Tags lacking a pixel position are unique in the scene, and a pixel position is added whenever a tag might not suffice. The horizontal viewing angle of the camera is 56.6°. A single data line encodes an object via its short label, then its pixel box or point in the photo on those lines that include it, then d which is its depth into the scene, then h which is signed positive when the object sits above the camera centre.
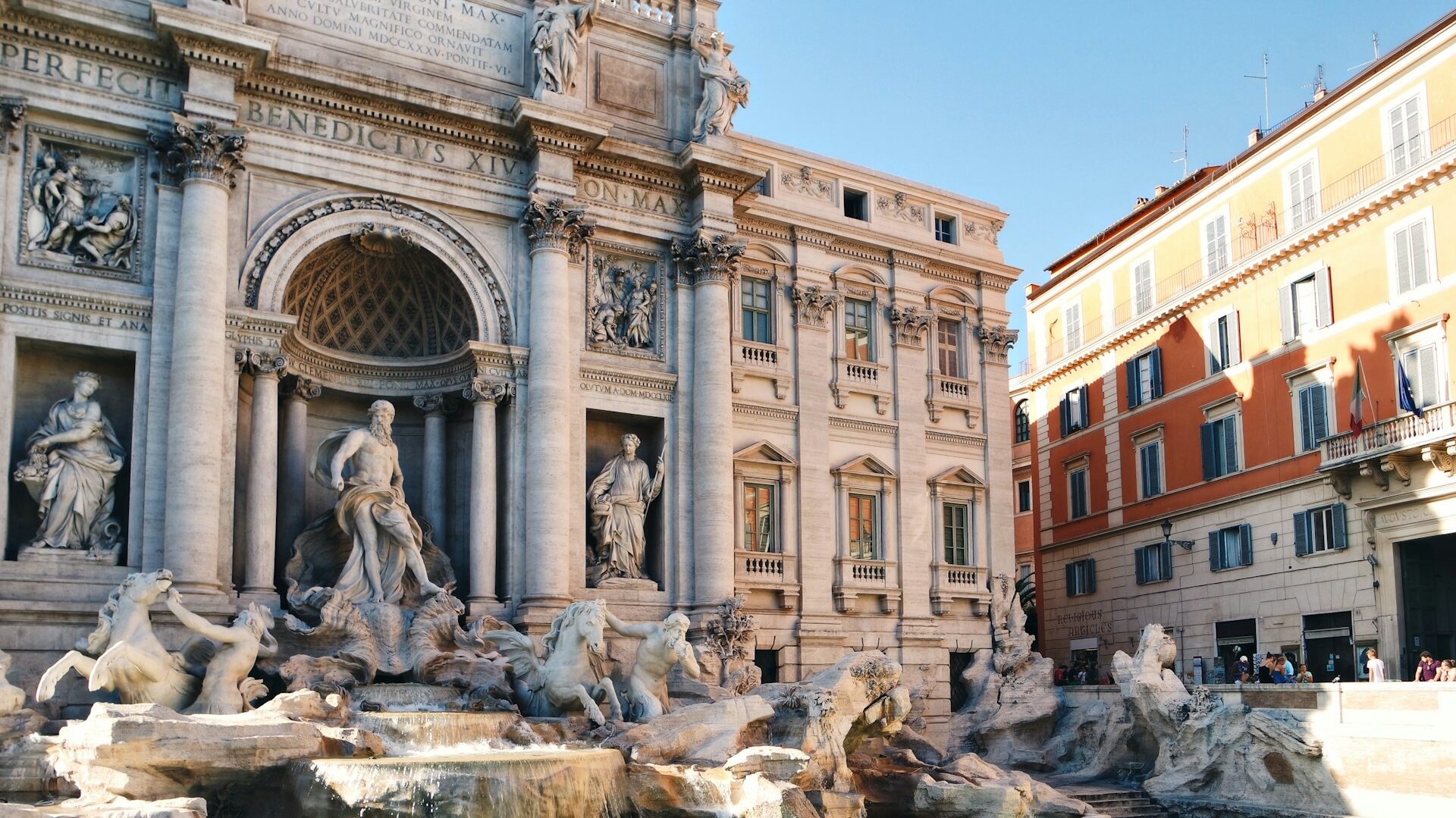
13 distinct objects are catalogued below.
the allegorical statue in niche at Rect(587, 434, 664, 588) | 24.30 +1.65
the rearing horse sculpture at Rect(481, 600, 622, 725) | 19.12 -0.94
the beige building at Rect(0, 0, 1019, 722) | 20.23 +5.13
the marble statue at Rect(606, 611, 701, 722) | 19.56 -0.83
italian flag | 26.56 +3.78
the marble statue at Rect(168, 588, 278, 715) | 17.31 -0.72
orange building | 25.86 +4.42
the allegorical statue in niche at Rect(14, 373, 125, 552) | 19.53 +1.97
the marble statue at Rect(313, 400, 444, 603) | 21.11 +1.42
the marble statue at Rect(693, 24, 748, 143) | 26.02 +9.90
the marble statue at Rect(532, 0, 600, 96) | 24.20 +9.96
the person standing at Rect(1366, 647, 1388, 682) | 23.64 -1.23
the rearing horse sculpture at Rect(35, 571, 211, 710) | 16.66 -0.53
